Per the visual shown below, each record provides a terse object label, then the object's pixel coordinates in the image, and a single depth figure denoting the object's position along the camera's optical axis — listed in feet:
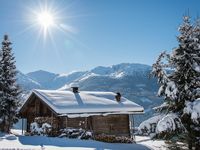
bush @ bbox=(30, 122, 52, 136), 63.88
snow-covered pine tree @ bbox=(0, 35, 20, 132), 80.97
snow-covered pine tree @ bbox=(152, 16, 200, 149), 31.82
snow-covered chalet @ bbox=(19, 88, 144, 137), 65.30
